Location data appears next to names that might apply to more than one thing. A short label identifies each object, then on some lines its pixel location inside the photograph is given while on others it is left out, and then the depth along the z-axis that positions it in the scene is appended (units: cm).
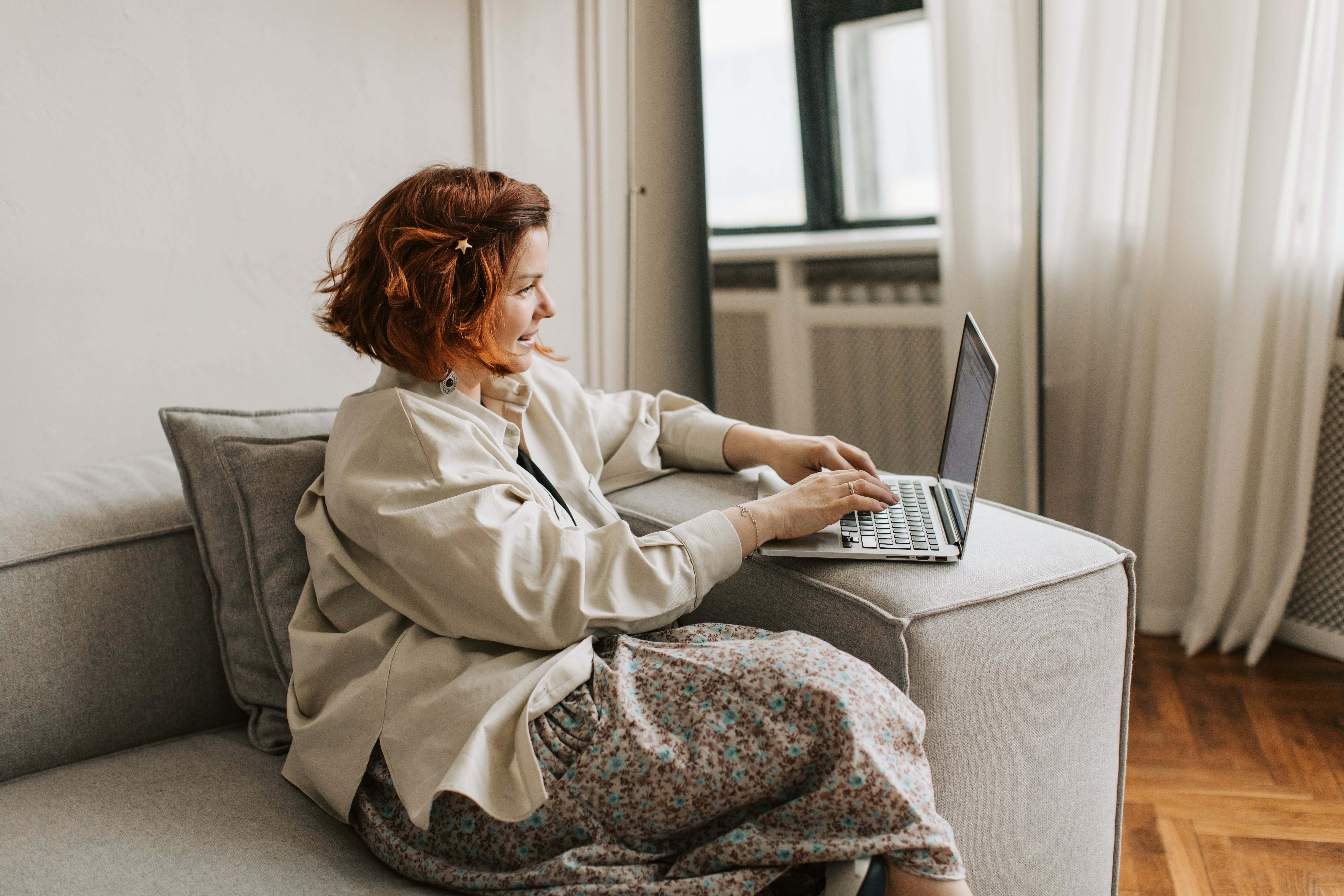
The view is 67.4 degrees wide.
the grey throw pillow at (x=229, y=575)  124
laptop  113
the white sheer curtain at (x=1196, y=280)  188
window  262
